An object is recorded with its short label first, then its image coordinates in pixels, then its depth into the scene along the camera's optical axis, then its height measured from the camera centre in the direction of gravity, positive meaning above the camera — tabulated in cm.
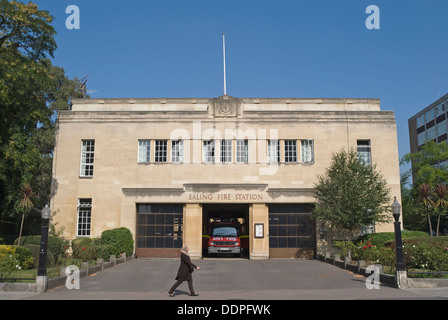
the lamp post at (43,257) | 1491 -150
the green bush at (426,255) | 1723 -166
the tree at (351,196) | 2509 +121
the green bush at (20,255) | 1958 -190
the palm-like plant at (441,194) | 3653 +187
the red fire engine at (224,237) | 2817 -145
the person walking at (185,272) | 1353 -182
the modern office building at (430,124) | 8081 +1898
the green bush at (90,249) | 2317 -191
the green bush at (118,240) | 2511 -147
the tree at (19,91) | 2375 +741
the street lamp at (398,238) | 1533 -85
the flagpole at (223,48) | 3184 +1316
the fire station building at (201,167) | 2802 +330
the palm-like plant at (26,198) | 2806 +119
